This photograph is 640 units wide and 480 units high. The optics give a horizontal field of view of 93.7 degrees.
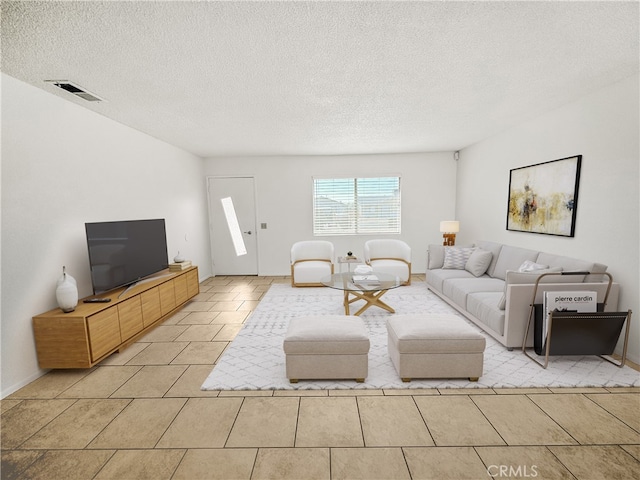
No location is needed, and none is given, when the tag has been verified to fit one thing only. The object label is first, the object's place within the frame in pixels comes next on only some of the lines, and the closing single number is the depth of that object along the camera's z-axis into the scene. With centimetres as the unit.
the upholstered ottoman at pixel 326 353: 250
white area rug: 252
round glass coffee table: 389
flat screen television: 312
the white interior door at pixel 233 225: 666
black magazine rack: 259
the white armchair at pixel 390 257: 547
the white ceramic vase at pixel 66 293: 272
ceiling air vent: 265
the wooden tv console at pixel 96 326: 265
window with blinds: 665
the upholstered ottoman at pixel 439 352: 249
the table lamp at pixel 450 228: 566
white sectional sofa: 285
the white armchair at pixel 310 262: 560
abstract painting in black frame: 344
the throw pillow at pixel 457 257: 494
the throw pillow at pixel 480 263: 451
